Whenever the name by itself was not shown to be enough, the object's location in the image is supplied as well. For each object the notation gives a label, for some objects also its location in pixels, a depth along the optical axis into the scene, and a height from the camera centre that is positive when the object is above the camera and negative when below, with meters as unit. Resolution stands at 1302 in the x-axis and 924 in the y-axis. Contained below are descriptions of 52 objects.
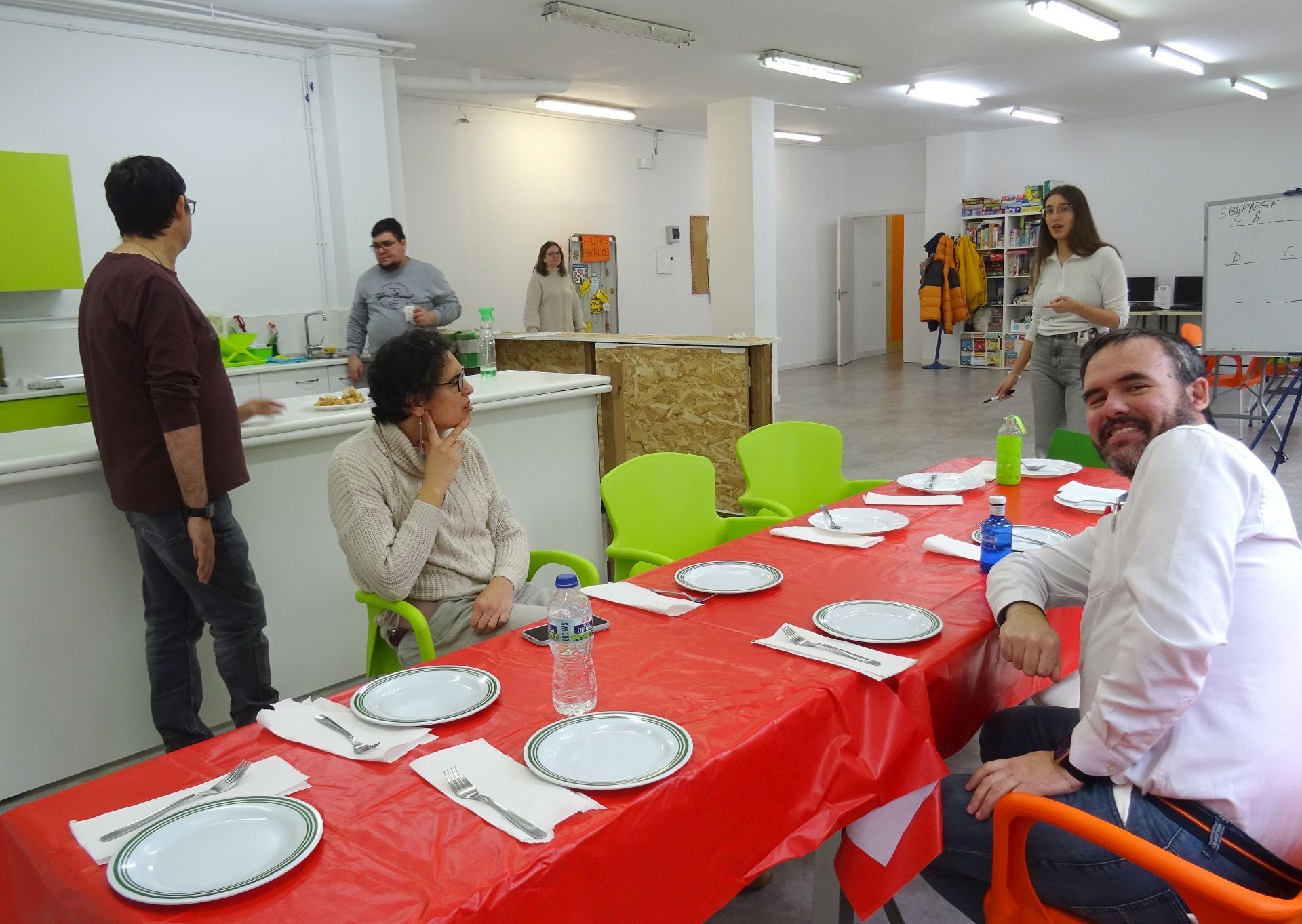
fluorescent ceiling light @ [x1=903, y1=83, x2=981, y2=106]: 9.00 +1.98
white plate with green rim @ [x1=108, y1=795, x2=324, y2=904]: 1.05 -0.62
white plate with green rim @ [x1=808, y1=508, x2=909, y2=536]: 2.47 -0.60
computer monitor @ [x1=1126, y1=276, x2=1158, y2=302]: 10.80 +0.02
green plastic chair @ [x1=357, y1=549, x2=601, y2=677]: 2.25 -0.74
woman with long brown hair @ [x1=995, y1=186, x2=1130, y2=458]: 4.07 -0.06
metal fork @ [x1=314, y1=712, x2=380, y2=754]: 1.36 -0.62
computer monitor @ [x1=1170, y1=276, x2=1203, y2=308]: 10.34 -0.05
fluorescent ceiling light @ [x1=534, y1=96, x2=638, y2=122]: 8.59 +1.89
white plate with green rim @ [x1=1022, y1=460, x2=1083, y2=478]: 3.04 -0.58
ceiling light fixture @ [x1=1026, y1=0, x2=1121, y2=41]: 6.05 +1.82
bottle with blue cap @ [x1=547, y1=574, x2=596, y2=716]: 1.49 -0.57
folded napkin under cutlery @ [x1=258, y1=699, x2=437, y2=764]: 1.37 -0.62
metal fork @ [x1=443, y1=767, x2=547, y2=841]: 1.14 -0.62
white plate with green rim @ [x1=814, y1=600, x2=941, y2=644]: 1.74 -0.62
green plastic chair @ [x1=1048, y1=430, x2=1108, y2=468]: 3.40 -0.58
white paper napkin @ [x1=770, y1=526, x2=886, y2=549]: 2.36 -0.60
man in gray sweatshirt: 5.54 +0.11
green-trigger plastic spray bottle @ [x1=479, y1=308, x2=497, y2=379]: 4.18 -0.18
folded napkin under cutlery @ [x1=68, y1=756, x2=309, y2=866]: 1.13 -0.62
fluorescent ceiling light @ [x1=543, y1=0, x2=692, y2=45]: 5.68 +1.81
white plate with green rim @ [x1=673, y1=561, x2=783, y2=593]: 2.02 -0.60
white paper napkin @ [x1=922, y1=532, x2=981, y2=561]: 2.23 -0.60
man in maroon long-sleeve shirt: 2.37 -0.29
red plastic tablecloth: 1.07 -0.64
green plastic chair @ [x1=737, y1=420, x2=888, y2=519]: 3.46 -0.61
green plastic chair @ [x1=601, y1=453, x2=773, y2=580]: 2.84 -0.65
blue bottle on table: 2.11 -0.55
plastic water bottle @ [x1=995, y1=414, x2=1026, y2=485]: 2.91 -0.50
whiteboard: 6.03 +0.06
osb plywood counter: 5.07 -0.49
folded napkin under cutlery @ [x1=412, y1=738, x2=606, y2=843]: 1.18 -0.63
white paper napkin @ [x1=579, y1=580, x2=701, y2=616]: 1.91 -0.61
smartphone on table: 1.77 -0.61
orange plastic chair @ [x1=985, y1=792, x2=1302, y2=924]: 1.18 -0.77
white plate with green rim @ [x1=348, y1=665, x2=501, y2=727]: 1.47 -0.62
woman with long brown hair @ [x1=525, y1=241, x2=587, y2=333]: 8.12 +0.12
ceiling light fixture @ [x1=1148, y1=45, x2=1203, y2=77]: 7.67 +1.91
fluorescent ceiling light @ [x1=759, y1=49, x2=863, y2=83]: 7.24 +1.88
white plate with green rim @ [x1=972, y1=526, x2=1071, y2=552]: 2.24 -0.59
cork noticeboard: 11.08 +0.66
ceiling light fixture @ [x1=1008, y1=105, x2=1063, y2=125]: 10.62 +2.05
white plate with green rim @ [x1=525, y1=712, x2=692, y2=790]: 1.26 -0.62
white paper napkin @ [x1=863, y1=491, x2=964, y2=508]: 2.75 -0.60
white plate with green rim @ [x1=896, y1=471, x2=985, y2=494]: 2.90 -0.58
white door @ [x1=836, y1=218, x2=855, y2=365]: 13.30 +0.10
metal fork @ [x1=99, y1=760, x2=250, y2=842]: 1.17 -0.62
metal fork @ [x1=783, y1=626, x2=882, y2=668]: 1.69 -0.61
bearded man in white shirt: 1.33 -0.59
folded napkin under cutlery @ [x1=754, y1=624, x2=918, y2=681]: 1.57 -0.62
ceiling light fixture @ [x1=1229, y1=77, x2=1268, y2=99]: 9.19 +1.96
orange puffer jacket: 11.96 +0.08
